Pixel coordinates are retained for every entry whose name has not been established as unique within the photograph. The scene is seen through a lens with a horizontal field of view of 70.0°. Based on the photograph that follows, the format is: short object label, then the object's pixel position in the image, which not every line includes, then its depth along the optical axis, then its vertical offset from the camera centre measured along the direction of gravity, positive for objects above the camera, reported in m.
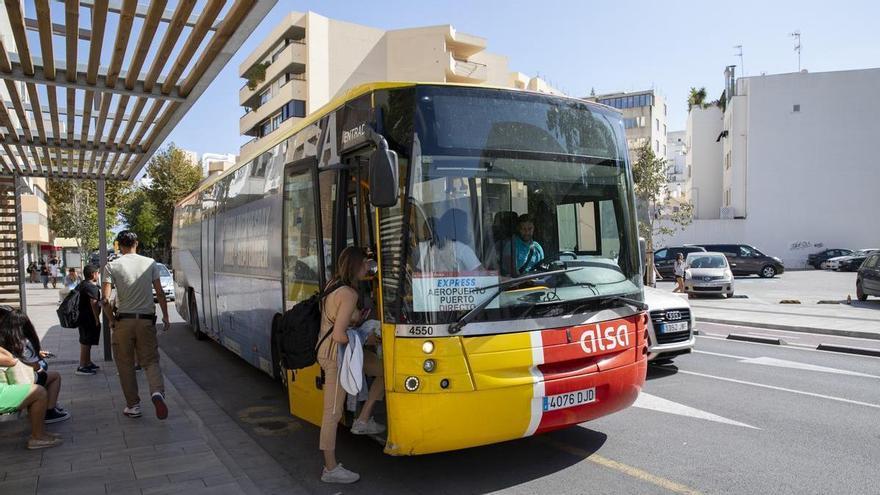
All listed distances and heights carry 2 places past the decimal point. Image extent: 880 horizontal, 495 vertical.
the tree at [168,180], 54.91 +5.64
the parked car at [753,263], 32.88 -1.48
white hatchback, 8.65 -1.28
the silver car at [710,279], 22.30 -1.55
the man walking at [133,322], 6.64 -0.83
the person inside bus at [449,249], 4.58 -0.07
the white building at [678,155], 88.17 +12.10
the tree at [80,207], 37.50 +2.42
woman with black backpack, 4.79 -0.86
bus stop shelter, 5.21 +1.73
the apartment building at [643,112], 78.00 +15.72
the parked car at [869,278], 19.11 -1.40
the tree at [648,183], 28.16 +2.46
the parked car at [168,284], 24.38 -1.55
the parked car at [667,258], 32.16 -1.14
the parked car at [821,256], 40.53 -1.47
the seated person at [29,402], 5.45 -1.38
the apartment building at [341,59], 49.31 +14.73
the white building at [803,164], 42.47 +4.89
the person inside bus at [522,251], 4.76 -0.10
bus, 4.54 -0.09
